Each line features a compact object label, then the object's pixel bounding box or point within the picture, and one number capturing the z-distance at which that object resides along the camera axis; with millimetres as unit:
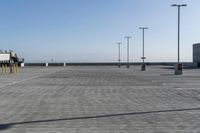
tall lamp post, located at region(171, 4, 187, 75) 25440
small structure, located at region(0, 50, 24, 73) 47789
